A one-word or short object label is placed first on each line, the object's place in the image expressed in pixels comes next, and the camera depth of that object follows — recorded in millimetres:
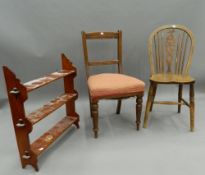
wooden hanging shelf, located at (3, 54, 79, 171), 1299
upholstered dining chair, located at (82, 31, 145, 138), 1684
